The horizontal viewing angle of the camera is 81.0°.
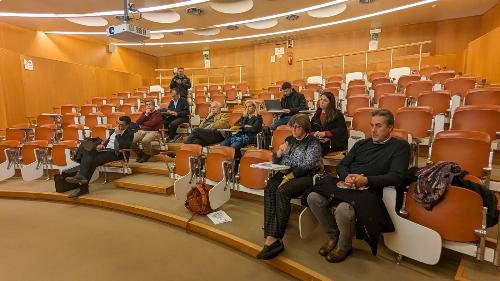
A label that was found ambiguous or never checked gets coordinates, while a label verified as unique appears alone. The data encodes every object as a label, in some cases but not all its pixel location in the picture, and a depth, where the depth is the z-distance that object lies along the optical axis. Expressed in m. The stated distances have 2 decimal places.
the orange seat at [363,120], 3.09
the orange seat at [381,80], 5.30
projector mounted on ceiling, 4.07
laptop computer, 3.58
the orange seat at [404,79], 4.85
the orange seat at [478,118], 2.42
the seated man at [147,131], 4.19
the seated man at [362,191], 1.76
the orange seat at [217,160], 2.93
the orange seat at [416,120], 2.76
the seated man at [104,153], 3.52
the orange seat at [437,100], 3.28
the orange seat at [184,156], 3.25
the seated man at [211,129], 3.79
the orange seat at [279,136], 3.07
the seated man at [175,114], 4.74
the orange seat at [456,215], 1.54
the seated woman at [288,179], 2.02
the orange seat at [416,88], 4.11
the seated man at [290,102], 3.64
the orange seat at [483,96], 3.01
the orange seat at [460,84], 3.94
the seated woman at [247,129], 3.40
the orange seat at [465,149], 1.93
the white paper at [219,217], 2.59
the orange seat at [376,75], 6.32
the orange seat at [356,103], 3.95
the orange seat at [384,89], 4.44
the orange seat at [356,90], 4.83
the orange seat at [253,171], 2.65
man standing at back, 5.14
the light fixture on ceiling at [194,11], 6.45
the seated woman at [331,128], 2.70
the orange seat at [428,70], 5.79
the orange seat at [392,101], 3.55
